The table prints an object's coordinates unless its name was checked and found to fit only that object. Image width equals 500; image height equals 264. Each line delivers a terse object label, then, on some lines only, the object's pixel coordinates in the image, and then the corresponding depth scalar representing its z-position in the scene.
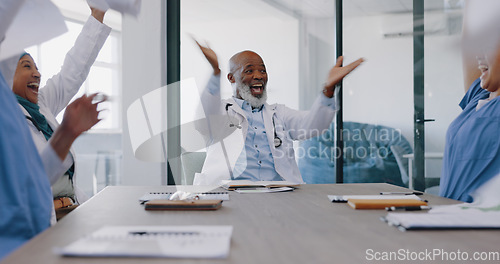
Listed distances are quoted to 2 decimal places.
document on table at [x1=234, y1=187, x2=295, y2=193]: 1.99
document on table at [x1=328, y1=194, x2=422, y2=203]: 1.65
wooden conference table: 0.90
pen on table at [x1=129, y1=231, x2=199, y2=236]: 1.03
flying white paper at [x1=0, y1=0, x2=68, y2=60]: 1.22
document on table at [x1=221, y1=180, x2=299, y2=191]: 2.15
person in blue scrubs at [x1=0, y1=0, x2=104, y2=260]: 1.10
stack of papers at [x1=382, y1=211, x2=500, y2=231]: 1.12
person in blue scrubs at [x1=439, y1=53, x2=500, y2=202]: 2.09
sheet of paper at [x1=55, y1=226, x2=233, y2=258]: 0.87
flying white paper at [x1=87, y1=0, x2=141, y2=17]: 1.53
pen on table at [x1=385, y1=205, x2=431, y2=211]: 1.44
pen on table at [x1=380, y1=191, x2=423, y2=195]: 1.88
